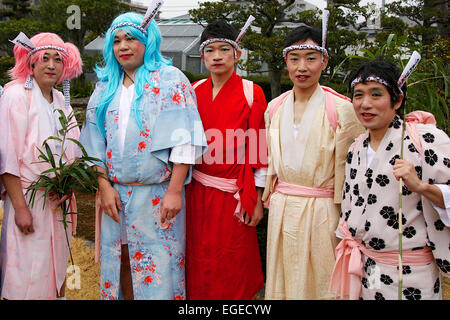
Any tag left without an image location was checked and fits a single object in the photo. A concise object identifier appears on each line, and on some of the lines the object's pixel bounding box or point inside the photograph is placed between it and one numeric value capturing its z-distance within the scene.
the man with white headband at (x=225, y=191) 3.02
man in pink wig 2.86
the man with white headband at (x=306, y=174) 2.68
